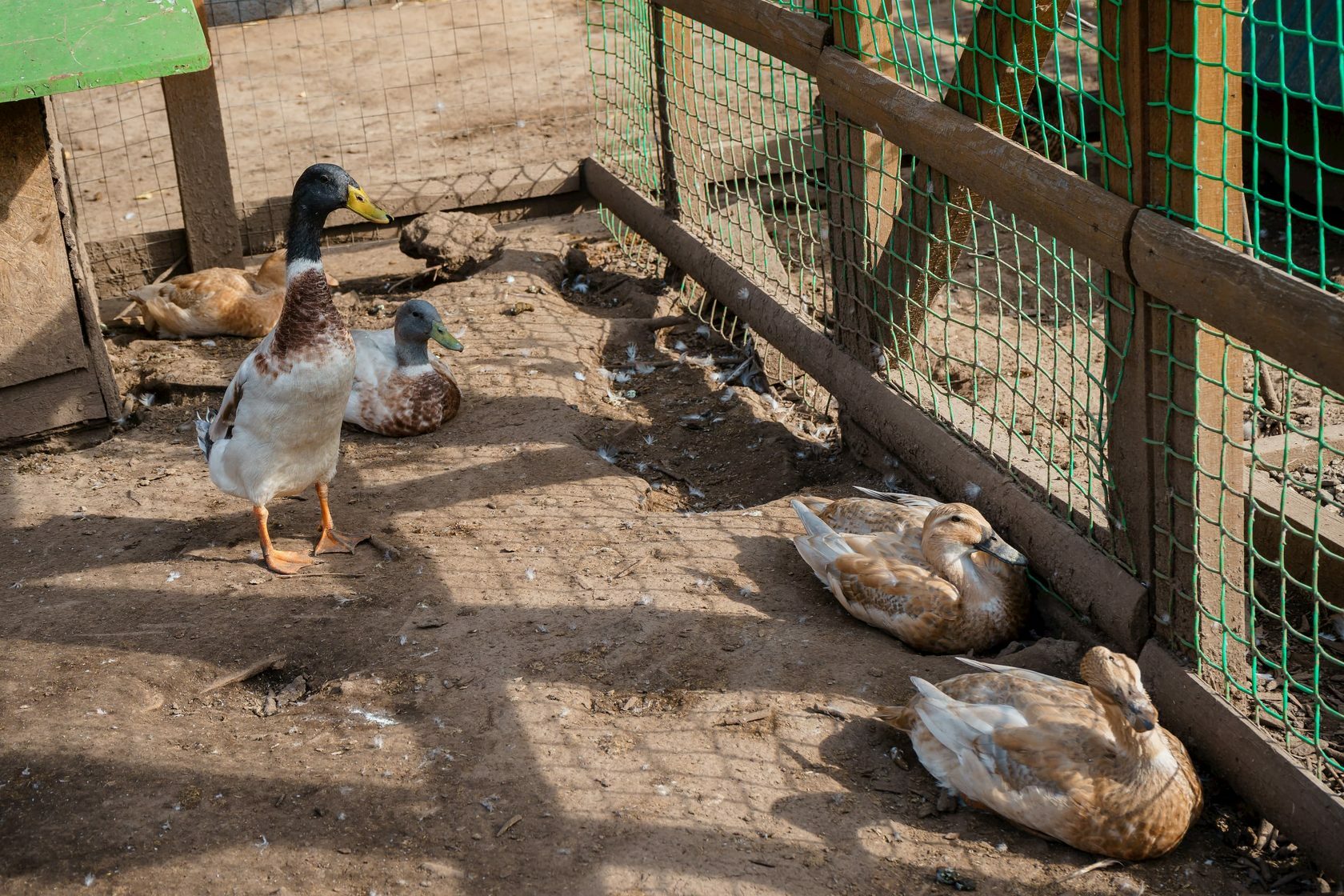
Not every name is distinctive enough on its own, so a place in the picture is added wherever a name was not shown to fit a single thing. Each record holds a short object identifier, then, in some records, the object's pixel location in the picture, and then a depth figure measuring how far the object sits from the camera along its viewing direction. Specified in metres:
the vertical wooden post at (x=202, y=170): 6.20
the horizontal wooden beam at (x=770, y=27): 4.40
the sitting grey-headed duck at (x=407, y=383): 5.09
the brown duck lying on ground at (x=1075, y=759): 2.79
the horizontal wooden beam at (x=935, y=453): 3.35
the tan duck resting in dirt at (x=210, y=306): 6.00
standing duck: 4.02
